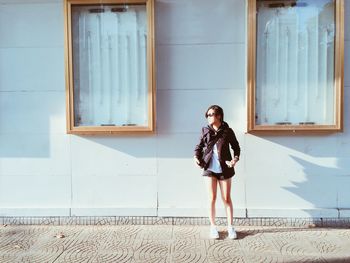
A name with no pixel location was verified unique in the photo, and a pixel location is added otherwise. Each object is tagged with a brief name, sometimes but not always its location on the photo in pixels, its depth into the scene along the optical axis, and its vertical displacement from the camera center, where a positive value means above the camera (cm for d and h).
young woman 484 -52
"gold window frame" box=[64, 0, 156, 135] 528 +43
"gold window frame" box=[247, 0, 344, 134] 520 +41
